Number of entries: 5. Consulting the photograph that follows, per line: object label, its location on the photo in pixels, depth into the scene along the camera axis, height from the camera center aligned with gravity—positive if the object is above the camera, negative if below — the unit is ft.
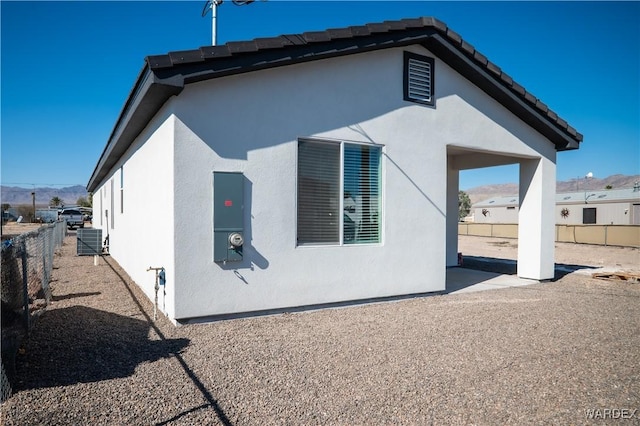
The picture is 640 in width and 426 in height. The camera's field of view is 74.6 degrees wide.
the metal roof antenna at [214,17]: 25.07 +11.41
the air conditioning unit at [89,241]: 45.52 -3.95
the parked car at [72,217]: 113.60 -3.34
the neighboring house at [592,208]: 107.76 -0.19
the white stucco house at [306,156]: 18.57 +2.57
